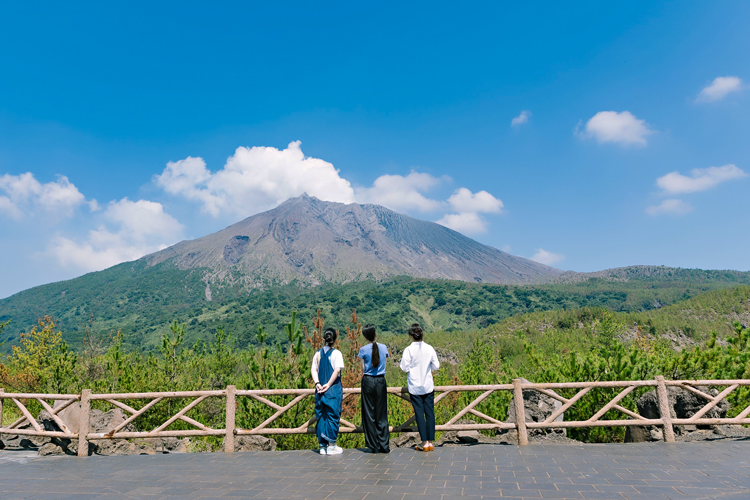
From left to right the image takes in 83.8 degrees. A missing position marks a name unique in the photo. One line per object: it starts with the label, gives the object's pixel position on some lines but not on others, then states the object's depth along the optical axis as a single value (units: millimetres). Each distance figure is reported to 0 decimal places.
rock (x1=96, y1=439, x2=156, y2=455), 7777
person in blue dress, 6793
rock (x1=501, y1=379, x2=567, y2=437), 8297
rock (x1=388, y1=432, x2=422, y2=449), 7664
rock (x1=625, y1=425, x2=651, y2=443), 7691
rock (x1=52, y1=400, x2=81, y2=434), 8102
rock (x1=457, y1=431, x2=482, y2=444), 7582
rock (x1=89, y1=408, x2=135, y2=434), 8555
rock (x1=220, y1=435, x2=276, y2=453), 7875
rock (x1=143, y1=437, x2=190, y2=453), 8867
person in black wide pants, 6637
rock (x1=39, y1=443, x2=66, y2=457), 7652
